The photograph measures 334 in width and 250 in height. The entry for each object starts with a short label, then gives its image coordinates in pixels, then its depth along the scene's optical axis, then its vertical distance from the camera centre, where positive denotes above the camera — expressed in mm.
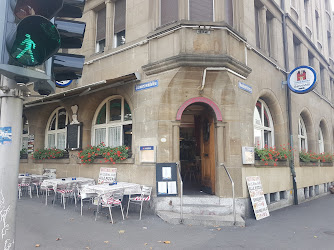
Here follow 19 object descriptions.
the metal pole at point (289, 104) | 10977 +2015
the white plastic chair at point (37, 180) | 10914 -1003
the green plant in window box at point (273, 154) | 8984 -68
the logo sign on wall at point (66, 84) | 10531 +2723
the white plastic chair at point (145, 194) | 7412 -1126
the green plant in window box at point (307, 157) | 12250 -240
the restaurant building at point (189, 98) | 8125 +1967
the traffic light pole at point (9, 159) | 2008 -28
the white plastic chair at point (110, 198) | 6871 -1149
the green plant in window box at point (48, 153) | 11648 +64
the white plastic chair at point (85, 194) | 7289 -1070
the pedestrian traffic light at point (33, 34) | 1878 +843
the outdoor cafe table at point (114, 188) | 7059 -911
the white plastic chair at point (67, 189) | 8427 -1091
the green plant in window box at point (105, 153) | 9062 +28
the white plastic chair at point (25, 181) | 10250 -975
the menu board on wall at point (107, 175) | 9257 -723
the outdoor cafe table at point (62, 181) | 8633 -882
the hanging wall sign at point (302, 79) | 10355 +2808
